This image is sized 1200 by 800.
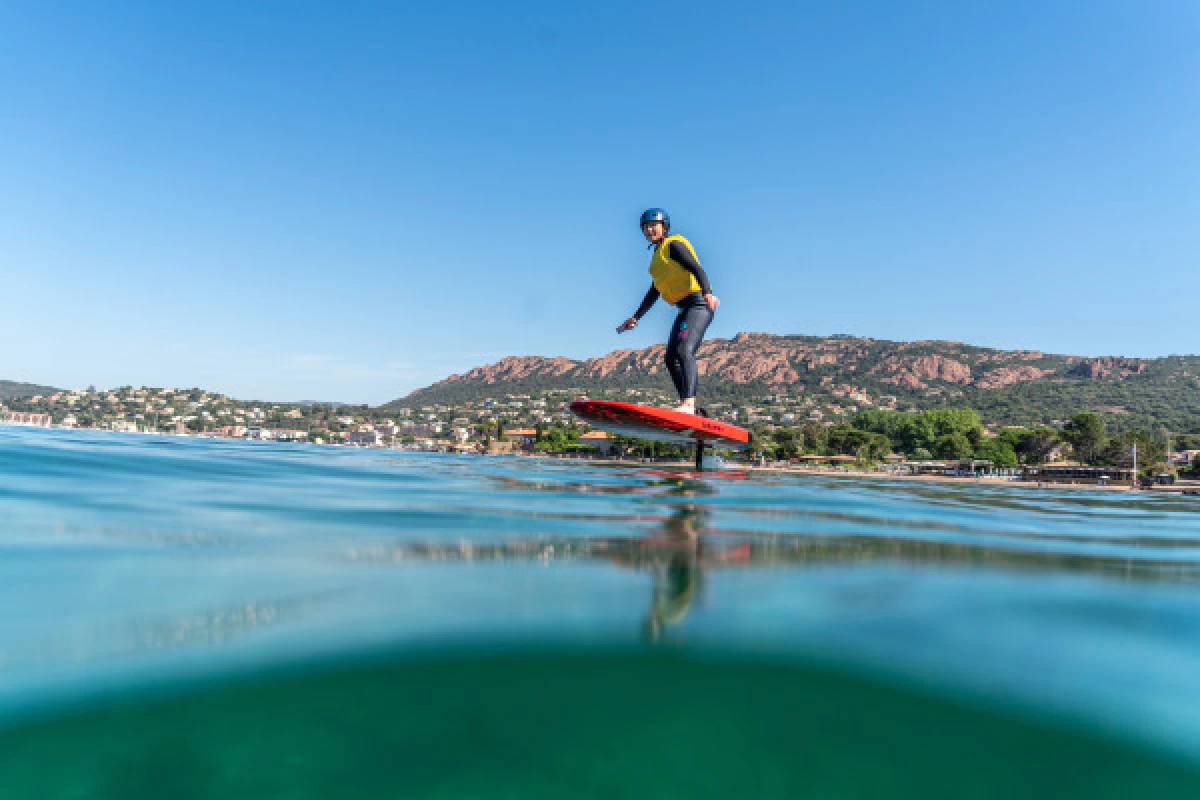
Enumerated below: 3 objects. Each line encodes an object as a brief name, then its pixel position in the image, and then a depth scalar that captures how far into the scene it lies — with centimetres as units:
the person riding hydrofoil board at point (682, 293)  1174
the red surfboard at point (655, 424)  1080
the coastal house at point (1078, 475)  8044
